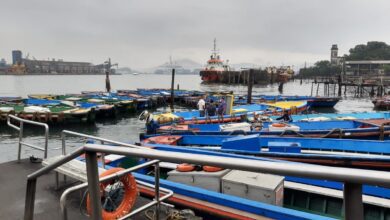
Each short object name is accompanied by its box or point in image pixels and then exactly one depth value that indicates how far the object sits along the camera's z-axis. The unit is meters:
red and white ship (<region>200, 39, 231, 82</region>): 83.43
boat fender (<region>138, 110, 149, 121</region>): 17.88
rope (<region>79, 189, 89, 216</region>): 3.82
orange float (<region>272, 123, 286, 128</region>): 13.40
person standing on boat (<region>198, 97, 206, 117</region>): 21.42
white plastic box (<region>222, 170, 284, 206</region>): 4.86
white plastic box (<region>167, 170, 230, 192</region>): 5.42
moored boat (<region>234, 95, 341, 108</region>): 34.91
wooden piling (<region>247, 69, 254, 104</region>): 29.07
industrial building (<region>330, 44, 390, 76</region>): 109.88
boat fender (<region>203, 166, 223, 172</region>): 5.51
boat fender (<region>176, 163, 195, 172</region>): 6.04
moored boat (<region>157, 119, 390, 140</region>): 11.89
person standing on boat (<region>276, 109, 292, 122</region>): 16.66
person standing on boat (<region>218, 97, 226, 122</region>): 18.69
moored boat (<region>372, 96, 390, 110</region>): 32.41
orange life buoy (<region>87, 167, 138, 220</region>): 3.56
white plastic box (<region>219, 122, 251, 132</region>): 13.69
